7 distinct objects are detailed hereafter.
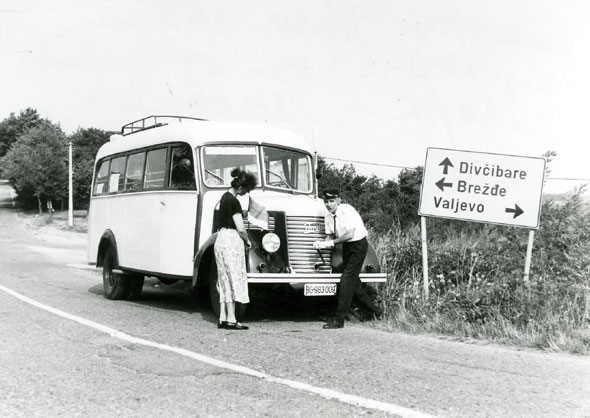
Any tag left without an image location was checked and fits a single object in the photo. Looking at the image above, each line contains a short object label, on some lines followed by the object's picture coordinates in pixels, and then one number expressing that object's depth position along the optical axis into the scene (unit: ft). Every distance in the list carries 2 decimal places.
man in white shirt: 28.37
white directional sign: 30.35
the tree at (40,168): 217.15
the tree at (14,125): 369.57
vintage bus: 29.40
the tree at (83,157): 223.92
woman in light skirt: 27.40
